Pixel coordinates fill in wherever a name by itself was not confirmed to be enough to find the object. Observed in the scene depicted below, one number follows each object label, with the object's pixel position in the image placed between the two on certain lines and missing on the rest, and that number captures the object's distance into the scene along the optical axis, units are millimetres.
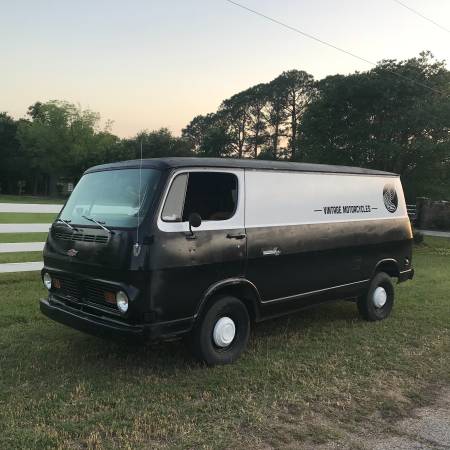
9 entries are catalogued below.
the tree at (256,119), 69250
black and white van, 4445
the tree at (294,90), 63744
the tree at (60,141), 63938
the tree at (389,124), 20344
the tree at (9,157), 69375
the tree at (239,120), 72125
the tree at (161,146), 53000
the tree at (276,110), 66250
